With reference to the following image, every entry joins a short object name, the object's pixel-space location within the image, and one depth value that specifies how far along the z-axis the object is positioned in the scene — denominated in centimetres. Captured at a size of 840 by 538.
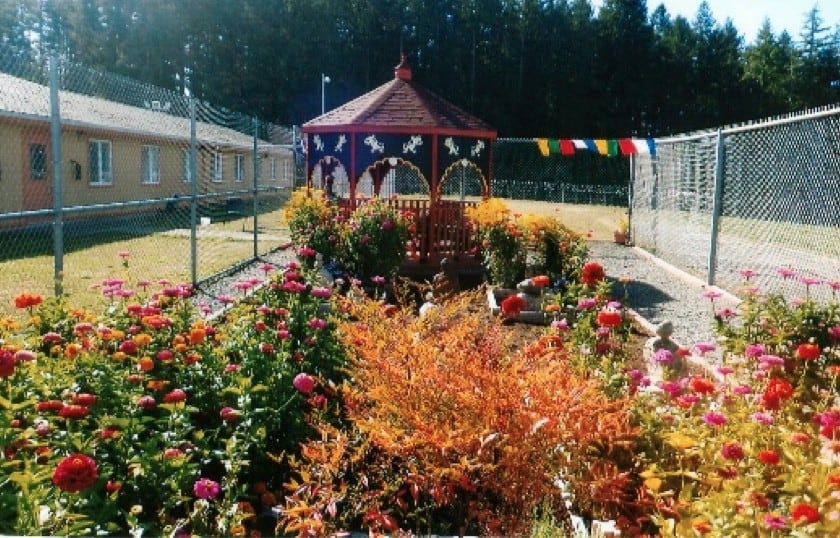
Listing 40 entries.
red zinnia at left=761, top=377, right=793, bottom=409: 303
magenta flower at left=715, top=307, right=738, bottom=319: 494
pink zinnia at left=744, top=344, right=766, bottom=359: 362
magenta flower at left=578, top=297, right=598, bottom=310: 482
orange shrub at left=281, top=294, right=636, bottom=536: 304
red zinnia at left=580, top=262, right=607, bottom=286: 566
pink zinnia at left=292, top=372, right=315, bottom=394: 325
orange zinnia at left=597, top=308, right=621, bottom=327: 405
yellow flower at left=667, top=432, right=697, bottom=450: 298
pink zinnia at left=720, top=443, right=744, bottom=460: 254
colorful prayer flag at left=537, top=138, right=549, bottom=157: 2219
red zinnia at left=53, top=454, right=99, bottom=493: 221
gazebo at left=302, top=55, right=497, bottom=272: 1327
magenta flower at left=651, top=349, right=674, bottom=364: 373
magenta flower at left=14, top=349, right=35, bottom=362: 309
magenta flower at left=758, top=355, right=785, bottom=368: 343
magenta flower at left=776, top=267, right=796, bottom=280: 528
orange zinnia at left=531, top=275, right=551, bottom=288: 530
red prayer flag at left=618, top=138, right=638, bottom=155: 1808
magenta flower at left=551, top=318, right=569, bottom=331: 459
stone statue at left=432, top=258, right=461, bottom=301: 1199
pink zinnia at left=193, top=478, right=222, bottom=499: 254
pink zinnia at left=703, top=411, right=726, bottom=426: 282
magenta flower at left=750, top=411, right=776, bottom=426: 284
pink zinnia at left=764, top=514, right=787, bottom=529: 207
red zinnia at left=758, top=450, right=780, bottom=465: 249
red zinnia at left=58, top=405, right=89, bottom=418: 272
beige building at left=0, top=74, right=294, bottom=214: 1623
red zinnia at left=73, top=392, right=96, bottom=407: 285
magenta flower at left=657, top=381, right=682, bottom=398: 334
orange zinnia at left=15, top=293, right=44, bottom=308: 378
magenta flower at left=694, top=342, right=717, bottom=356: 393
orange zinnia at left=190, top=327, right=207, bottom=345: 366
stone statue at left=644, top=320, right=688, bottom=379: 571
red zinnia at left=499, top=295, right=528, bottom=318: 466
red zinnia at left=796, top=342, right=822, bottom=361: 341
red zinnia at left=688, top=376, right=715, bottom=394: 316
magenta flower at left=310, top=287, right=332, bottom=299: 476
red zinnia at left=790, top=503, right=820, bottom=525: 206
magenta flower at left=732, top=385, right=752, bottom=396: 337
